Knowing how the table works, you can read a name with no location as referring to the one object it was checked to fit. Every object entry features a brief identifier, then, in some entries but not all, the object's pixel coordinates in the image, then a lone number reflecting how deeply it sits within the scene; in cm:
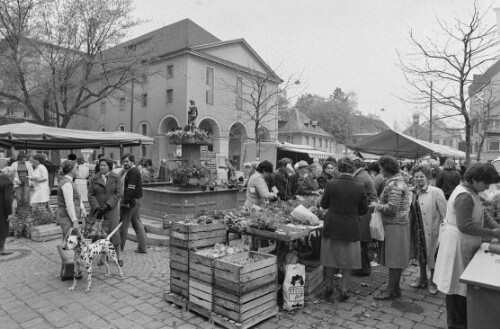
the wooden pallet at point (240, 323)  367
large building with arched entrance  3048
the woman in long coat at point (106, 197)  601
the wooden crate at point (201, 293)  396
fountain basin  861
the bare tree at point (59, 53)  1966
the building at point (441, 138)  5297
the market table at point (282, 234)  431
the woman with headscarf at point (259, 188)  639
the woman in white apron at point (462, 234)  328
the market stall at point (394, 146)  1070
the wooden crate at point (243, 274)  367
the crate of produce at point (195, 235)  436
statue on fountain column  1079
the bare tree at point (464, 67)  994
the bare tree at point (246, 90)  3264
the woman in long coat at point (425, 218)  489
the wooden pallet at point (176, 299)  427
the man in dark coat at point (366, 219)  533
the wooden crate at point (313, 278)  473
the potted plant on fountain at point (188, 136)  1027
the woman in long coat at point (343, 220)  436
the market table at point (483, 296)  250
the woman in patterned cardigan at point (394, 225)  452
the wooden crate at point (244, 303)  370
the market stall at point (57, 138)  963
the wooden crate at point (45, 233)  777
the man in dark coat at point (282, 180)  740
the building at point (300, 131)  4725
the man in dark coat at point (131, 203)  643
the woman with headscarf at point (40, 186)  880
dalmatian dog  489
